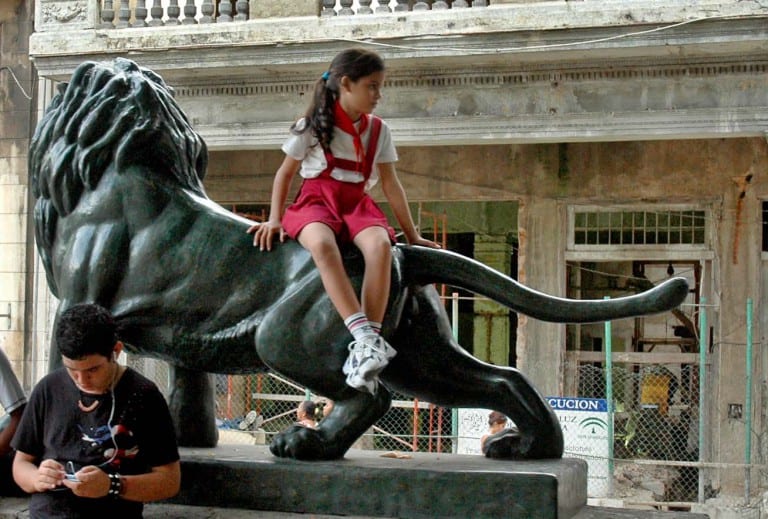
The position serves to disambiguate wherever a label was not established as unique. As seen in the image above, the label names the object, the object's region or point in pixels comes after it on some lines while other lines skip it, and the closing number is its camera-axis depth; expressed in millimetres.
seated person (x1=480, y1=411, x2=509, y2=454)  7539
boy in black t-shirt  3363
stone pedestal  3676
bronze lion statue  3920
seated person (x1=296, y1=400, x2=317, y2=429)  8898
